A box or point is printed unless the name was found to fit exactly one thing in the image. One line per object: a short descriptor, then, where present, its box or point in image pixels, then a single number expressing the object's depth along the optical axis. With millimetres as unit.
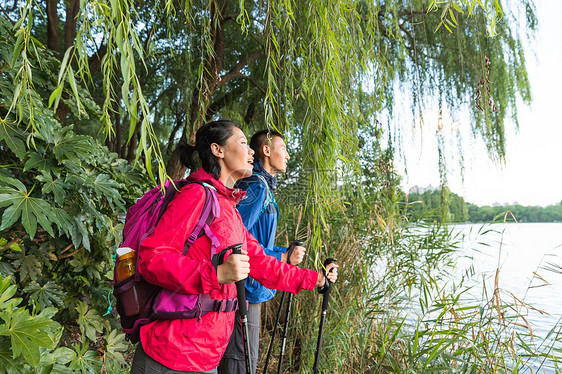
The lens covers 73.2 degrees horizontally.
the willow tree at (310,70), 930
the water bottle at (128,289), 1040
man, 1624
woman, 1008
